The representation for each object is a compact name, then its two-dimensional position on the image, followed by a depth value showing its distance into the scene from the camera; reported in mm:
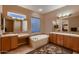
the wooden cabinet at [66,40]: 2785
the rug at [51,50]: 2745
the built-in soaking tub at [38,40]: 3001
